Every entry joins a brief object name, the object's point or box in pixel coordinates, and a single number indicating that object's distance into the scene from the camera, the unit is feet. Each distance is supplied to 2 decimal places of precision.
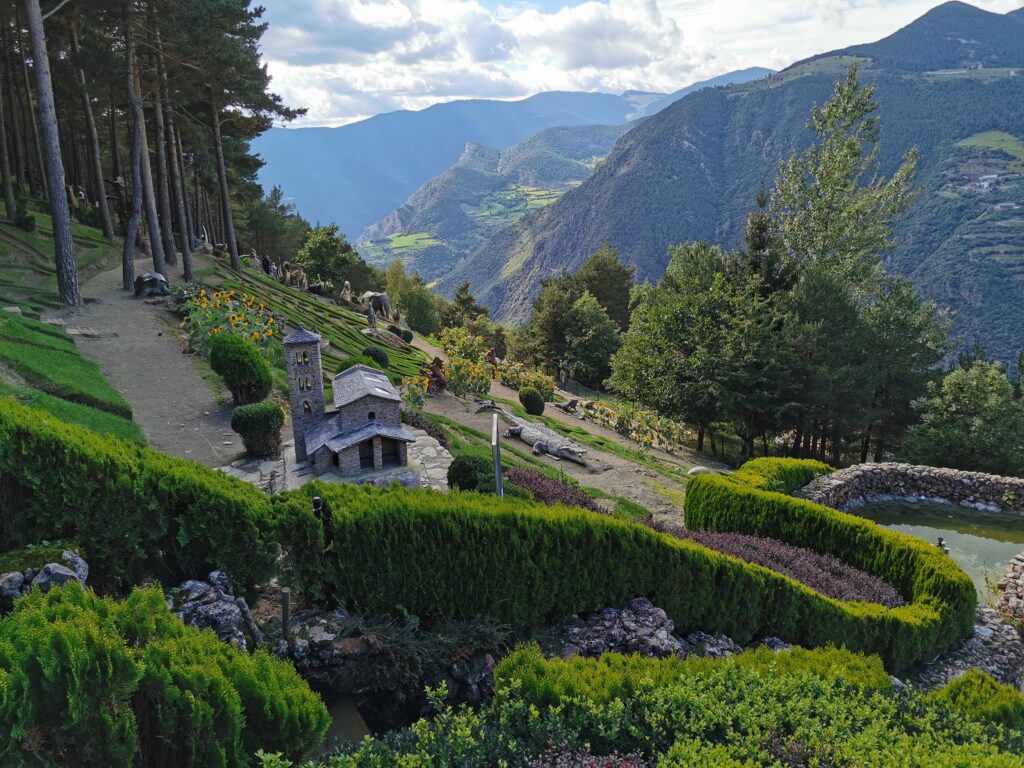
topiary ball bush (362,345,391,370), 80.79
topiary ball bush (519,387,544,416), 85.81
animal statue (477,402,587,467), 66.33
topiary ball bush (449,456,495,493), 39.06
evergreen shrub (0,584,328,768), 13.76
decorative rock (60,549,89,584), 21.17
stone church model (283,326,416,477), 40.01
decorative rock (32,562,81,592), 19.84
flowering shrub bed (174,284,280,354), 62.08
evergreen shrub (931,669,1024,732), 25.12
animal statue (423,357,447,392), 77.15
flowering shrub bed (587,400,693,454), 88.48
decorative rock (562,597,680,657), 28.14
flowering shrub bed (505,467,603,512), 42.56
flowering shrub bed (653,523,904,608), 41.22
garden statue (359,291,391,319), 135.82
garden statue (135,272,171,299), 75.72
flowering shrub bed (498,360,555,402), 103.76
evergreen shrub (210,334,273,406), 50.24
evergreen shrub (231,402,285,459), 43.73
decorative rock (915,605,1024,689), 38.09
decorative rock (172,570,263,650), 21.36
